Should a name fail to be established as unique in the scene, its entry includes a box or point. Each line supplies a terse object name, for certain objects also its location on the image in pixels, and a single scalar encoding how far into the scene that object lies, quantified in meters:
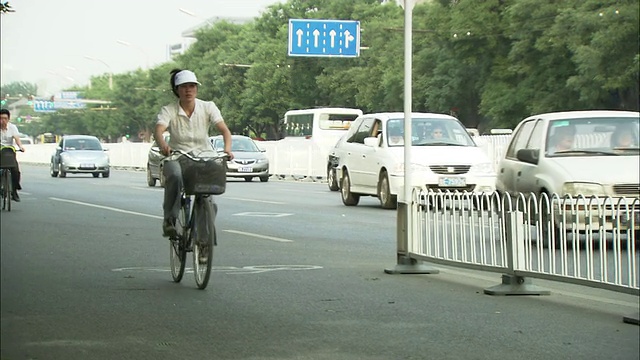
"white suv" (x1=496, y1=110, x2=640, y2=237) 14.47
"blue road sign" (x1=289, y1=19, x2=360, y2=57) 51.78
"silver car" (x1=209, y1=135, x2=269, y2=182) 42.50
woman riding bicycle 10.30
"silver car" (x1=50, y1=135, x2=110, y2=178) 46.56
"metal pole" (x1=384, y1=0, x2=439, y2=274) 11.70
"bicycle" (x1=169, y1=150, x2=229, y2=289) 10.02
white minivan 22.50
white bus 59.56
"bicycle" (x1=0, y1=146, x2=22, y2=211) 16.80
